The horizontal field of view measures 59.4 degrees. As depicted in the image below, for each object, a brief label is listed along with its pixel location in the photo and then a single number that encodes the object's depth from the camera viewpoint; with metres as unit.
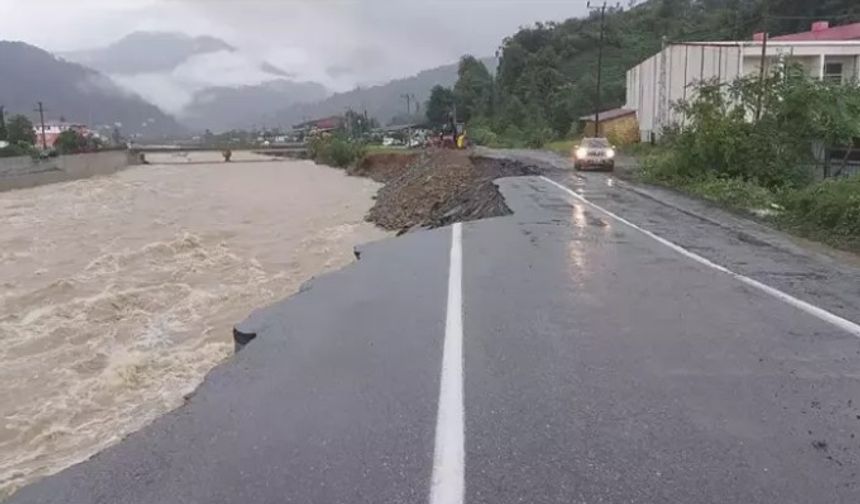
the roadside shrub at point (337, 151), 76.75
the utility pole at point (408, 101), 148.71
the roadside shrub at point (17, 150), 67.88
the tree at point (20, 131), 89.88
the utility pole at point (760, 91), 22.81
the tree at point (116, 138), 133.57
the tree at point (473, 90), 107.09
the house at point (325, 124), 156.27
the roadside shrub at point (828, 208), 14.02
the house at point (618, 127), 58.19
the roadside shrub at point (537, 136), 69.38
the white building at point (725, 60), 44.72
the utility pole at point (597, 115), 59.22
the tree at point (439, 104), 109.50
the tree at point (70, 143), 95.44
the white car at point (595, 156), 33.25
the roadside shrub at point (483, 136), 76.16
